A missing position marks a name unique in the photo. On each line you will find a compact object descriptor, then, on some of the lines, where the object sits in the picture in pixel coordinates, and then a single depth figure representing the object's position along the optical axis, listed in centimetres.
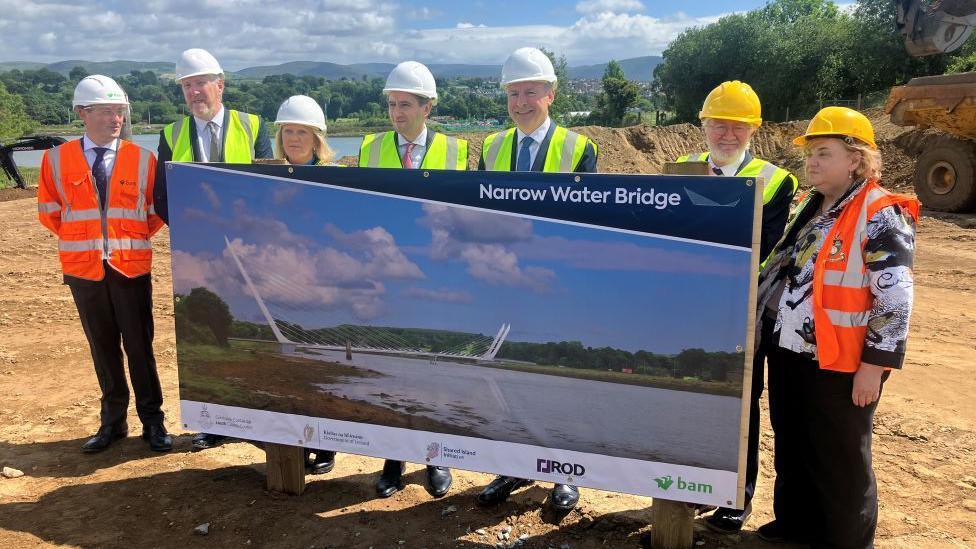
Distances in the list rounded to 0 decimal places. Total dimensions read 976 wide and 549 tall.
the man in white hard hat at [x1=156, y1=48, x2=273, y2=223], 464
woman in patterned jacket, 300
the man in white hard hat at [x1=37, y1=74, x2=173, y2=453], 457
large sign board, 301
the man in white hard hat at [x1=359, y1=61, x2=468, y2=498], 425
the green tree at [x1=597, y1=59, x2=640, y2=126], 5866
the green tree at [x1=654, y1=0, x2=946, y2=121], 4225
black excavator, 1862
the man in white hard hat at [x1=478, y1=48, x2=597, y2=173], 404
